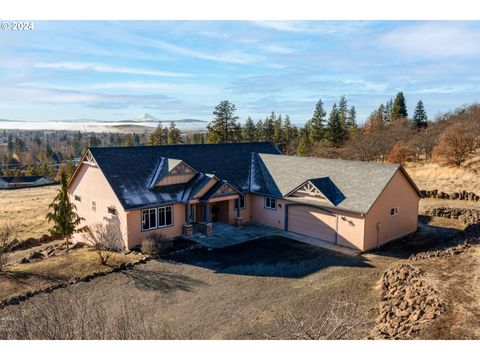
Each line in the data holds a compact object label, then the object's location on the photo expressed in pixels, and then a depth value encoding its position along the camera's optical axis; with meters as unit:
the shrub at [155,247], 22.22
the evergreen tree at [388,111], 99.07
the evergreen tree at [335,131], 69.74
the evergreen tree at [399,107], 82.81
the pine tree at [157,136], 84.87
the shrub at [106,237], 23.60
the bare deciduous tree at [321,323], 10.86
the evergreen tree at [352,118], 94.31
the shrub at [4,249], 21.42
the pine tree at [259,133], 91.06
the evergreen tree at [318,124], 74.06
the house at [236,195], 23.47
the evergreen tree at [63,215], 25.39
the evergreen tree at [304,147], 62.62
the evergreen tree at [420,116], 76.94
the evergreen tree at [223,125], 65.44
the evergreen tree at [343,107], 91.25
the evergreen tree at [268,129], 90.19
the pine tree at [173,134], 80.12
